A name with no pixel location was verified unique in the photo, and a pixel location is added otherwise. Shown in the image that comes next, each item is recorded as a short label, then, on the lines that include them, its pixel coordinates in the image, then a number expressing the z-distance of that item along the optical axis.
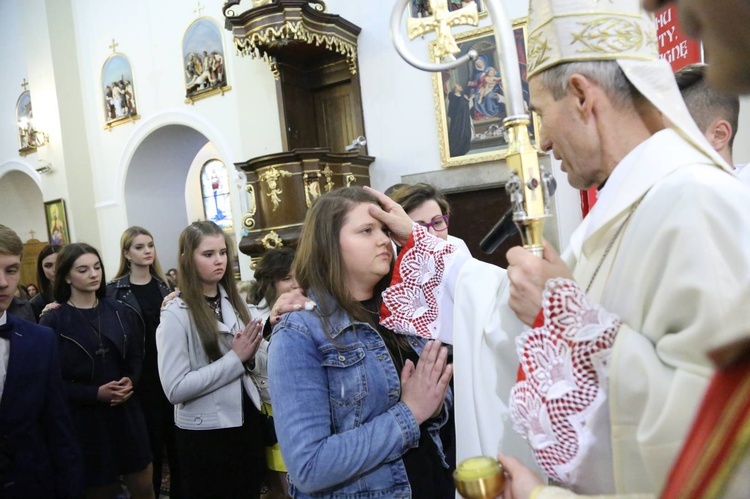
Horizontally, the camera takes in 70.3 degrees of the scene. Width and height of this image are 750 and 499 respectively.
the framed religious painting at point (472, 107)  6.91
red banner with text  2.66
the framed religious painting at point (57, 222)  10.54
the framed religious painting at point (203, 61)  8.84
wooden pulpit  6.65
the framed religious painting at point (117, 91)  9.90
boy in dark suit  2.12
